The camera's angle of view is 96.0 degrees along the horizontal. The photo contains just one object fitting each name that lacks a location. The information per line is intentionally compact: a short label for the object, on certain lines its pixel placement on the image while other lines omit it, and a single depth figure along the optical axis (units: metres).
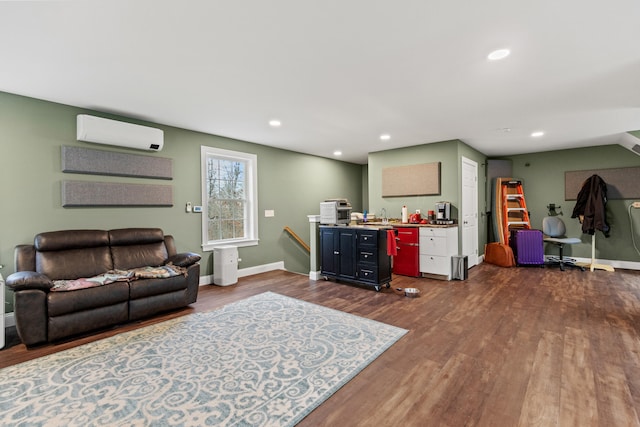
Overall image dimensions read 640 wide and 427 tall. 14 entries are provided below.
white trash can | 4.67
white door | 5.43
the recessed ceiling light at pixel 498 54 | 2.35
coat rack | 5.56
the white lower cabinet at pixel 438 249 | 4.92
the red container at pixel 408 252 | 5.15
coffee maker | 5.25
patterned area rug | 1.75
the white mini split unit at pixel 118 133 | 3.46
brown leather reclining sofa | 2.60
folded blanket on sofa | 2.81
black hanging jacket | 5.57
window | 4.87
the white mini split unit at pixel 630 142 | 4.90
